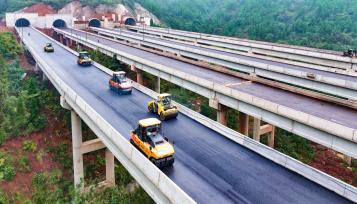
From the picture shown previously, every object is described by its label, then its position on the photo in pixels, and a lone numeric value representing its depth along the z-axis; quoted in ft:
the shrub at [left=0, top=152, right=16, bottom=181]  121.19
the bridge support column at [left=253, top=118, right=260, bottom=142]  127.82
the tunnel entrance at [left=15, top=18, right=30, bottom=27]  352.05
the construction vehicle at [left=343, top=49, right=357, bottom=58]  169.11
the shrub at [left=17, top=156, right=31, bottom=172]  127.03
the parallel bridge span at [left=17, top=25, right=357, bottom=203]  58.80
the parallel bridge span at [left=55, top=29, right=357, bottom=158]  75.31
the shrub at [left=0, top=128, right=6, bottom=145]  137.28
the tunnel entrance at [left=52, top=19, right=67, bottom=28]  369.71
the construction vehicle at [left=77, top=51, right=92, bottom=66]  168.35
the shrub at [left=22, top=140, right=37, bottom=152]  136.87
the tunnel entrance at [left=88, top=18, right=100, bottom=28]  383.80
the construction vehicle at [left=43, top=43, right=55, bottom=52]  200.85
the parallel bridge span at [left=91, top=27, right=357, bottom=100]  117.80
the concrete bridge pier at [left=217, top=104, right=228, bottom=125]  113.11
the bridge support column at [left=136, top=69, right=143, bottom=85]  171.42
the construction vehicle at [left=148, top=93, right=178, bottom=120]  94.48
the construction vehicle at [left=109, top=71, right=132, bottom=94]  119.85
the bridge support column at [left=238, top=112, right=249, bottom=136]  117.50
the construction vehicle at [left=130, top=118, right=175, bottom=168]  66.74
